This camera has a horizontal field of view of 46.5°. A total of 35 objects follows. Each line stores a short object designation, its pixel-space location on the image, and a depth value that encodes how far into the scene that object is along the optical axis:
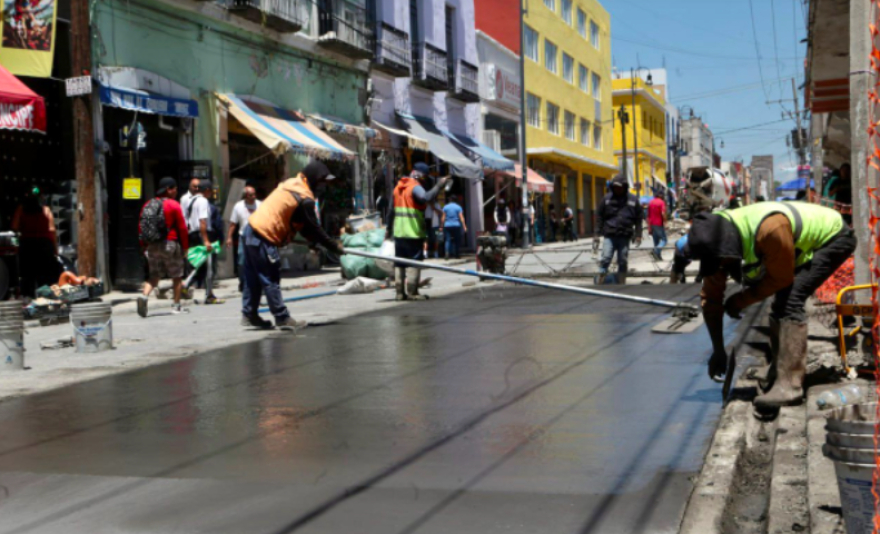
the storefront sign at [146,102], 16.28
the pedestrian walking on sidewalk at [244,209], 13.60
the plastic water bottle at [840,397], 5.22
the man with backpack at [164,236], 12.92
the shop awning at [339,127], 23.31
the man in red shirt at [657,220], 25.83
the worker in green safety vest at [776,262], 5.64
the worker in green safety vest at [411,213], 13.37
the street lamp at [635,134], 65.32
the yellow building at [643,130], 70.44
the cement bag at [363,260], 17.38
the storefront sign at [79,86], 13.70
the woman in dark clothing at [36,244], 14.29
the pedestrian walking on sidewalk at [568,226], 44.12
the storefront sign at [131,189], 16.80
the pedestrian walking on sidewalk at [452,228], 25.73
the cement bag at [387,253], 16.85
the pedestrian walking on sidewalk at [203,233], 14.18
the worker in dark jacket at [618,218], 14.34
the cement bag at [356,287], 15.86
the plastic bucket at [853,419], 3.25
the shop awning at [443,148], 29.47
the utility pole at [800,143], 48.12
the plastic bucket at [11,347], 8.04
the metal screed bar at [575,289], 7.75
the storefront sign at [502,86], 37.97
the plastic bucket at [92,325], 9.16
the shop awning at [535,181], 38.00
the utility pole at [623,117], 56.73
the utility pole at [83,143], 14.10
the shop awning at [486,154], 33.49
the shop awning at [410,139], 27.33
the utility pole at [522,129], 35.22
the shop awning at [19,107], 13.09
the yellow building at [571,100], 44.84
